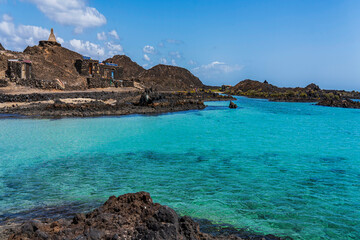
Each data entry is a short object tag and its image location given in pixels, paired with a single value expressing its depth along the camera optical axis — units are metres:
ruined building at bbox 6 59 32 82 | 35.69
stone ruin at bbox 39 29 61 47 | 51.17
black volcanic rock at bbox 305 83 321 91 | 92.57
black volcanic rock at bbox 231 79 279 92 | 106.19
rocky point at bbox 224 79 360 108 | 57.03
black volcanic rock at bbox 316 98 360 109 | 51.28
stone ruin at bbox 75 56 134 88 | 47.34
